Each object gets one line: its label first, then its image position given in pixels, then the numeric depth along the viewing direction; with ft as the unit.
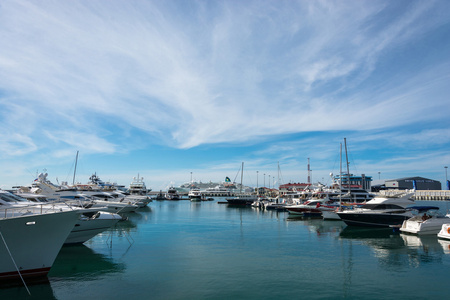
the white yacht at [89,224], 71.82
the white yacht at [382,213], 107.76
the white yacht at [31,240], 42.50
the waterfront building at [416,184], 565.94
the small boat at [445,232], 81.23
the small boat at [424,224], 89.10
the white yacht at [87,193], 138.00
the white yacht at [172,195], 413.67
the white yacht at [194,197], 400.65
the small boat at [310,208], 161.18
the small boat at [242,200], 299.17
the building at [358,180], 442.34
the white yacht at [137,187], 306.72
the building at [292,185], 488.52
